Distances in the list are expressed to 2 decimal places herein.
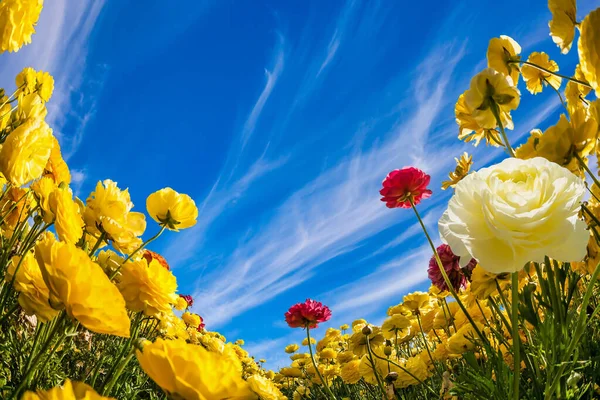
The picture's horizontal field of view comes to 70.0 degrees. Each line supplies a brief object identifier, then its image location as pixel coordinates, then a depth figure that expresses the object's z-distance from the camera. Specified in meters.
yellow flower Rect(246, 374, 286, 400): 1.07
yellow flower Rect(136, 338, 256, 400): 0.42
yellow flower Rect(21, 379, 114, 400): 0.33
